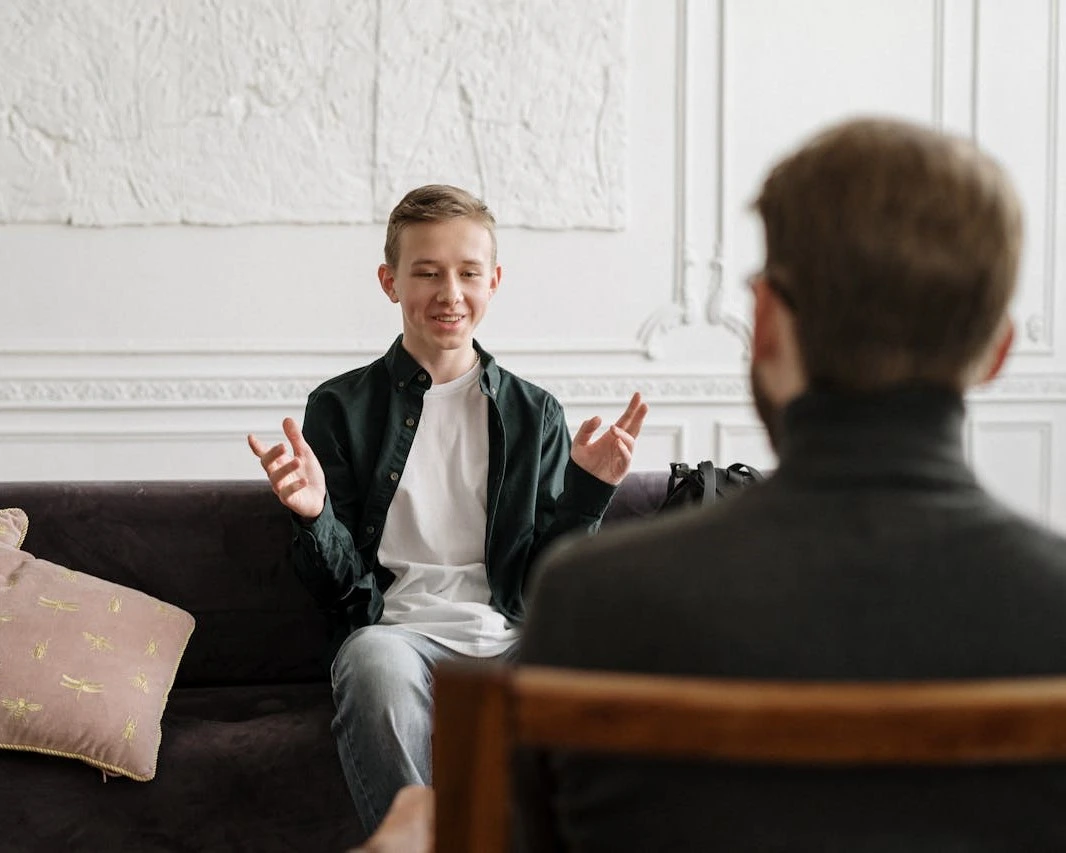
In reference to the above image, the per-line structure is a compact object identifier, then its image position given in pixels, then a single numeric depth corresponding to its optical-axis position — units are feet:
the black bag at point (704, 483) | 7.33
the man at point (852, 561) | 2.23
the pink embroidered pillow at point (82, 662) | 6.33
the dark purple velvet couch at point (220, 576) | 7.14
